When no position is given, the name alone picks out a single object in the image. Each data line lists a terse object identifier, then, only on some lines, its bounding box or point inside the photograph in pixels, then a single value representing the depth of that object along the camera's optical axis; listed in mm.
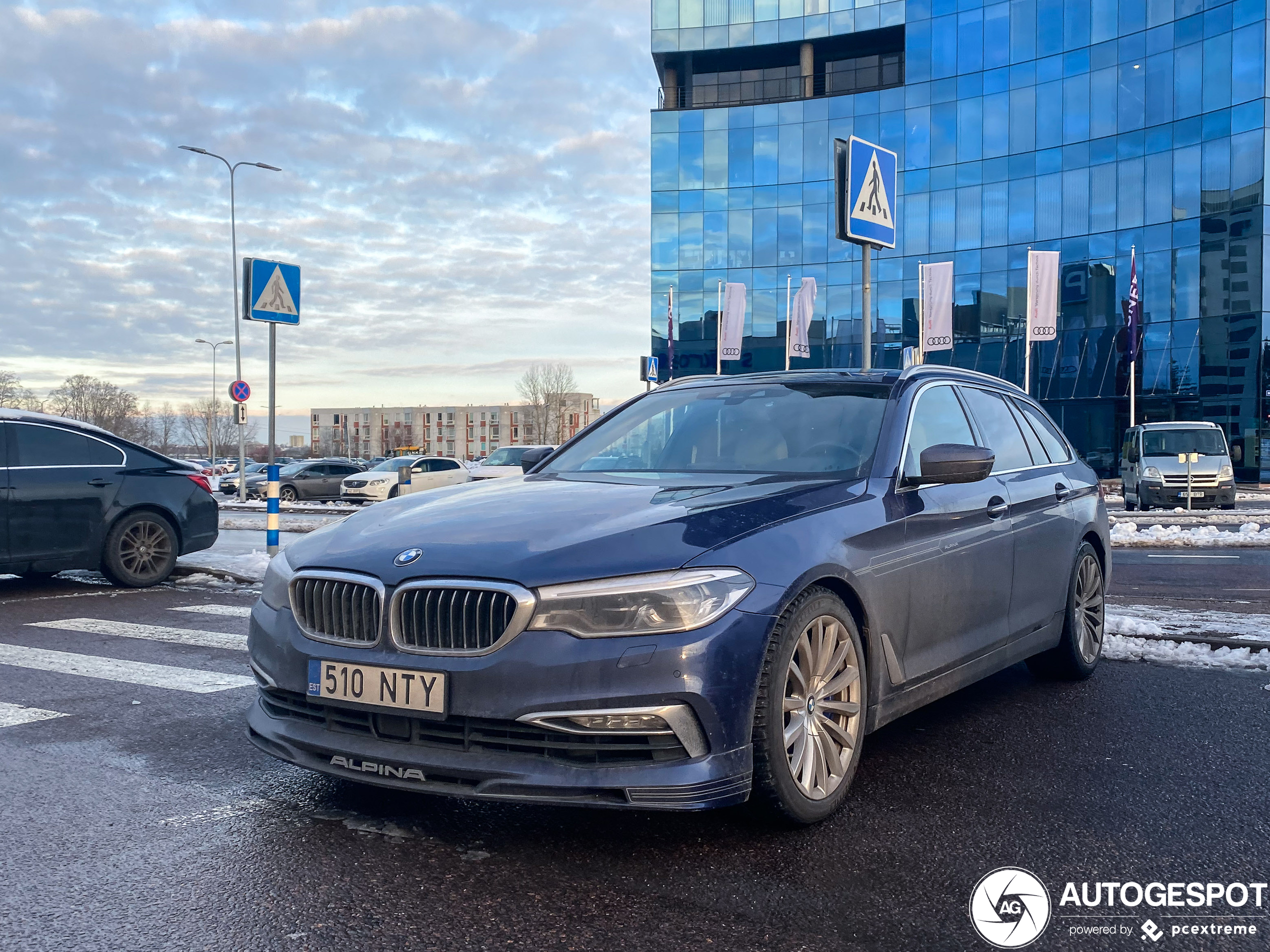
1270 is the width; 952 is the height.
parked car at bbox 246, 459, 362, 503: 34750
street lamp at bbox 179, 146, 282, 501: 33000
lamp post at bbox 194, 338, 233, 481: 86438
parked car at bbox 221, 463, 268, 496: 39625
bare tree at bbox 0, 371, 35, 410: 83750
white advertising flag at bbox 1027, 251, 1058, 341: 36031
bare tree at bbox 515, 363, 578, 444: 86000
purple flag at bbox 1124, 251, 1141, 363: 35406
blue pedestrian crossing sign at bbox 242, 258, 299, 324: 11281
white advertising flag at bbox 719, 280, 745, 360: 44312
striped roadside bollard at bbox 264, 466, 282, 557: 10898
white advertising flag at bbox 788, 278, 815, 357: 41781
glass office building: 38094
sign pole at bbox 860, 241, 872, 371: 9141
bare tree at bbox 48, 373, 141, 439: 89125
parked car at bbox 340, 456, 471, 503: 30047
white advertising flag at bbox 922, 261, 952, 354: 41094
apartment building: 170500
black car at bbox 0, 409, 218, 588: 8898
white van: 22234
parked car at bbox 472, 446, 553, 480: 27844
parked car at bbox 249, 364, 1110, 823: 3068
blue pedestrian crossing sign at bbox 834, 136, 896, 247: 9242
